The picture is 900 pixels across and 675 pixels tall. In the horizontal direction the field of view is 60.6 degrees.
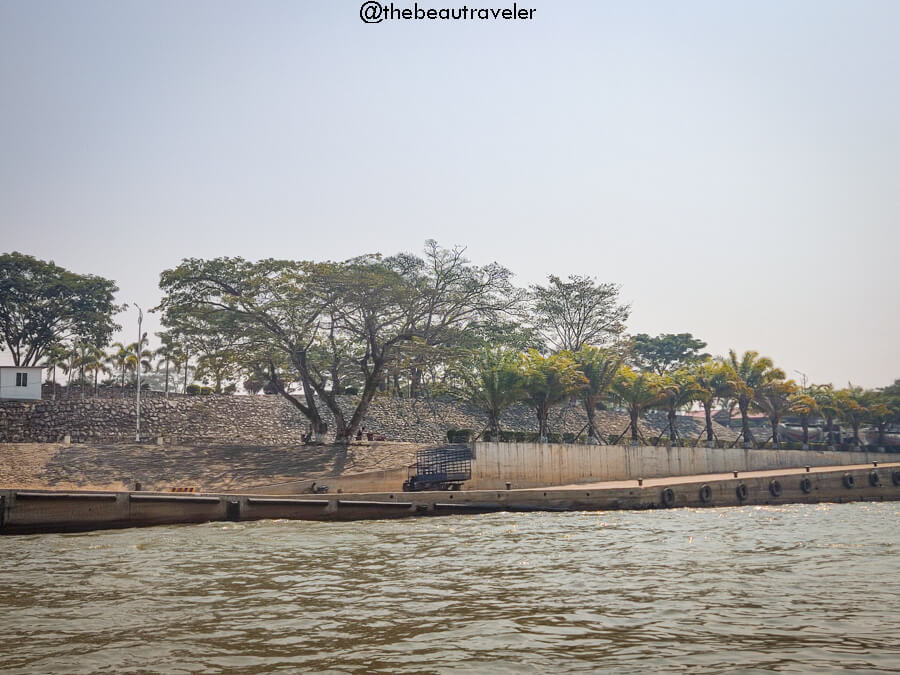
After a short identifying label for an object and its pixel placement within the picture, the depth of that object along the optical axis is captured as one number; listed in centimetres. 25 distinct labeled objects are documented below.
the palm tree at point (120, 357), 9335
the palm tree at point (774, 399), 7138
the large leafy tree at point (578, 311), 8612
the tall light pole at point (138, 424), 5370
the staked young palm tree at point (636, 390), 6097
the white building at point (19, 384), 5831
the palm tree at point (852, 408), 7956
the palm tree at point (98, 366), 8450
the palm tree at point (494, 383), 5138
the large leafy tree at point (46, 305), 7662
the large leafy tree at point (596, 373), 5897
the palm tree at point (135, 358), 9638
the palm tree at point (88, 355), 8171
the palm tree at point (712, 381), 6819
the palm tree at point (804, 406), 7344
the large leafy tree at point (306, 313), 5088
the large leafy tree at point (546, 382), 5328
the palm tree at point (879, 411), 8188
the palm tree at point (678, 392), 6362
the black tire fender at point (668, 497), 4109
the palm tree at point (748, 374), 6831
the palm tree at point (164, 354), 9738
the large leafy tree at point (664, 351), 10938
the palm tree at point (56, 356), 7900
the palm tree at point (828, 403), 7956
